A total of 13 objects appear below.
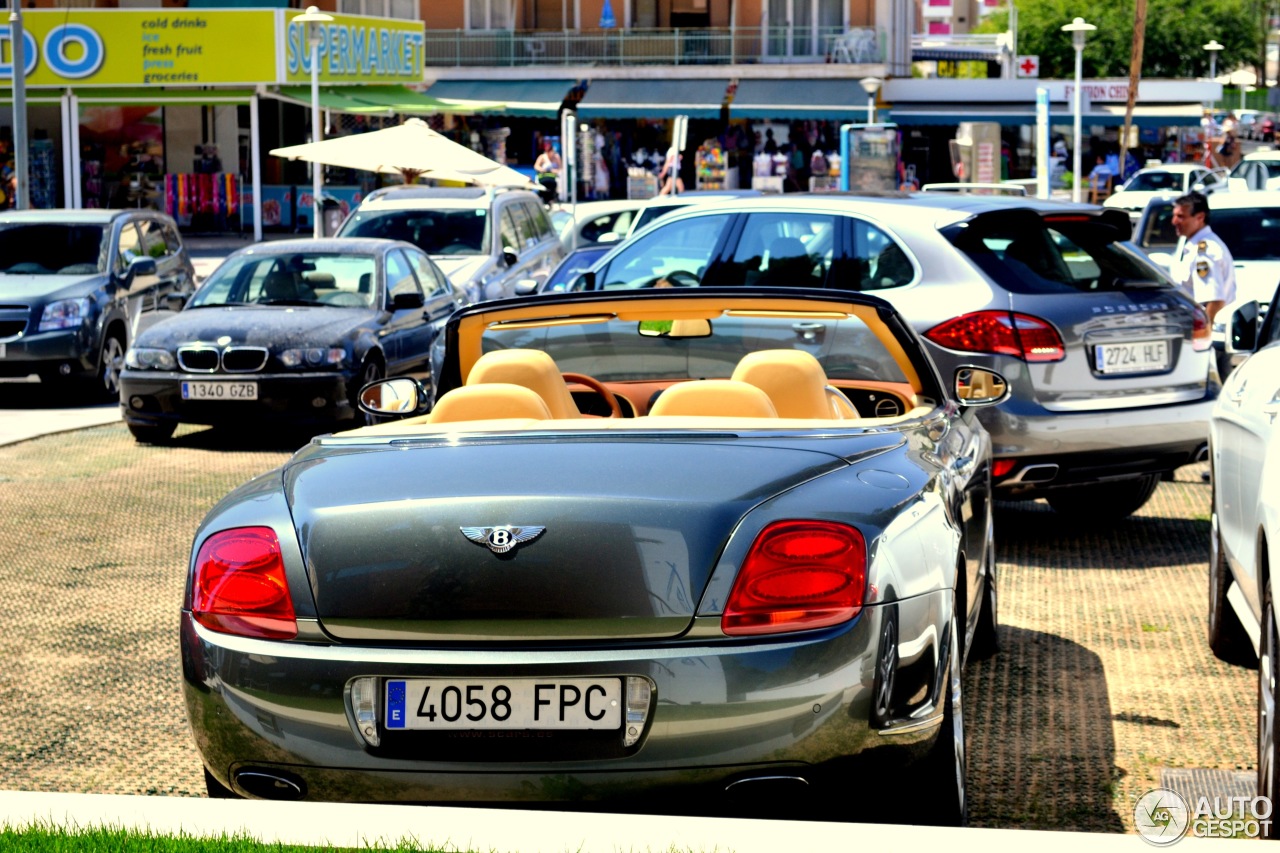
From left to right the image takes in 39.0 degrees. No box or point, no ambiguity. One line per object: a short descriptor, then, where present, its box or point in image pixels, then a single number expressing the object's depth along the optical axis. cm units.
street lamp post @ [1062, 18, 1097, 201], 3456
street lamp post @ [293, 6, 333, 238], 2538
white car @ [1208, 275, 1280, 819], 436
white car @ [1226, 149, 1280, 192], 3481
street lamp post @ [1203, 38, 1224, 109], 7724
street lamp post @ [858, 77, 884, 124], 4197
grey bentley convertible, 359
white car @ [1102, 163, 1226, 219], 3659
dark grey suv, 1495
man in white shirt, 1205
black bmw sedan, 1255
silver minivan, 1762
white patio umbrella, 2280
